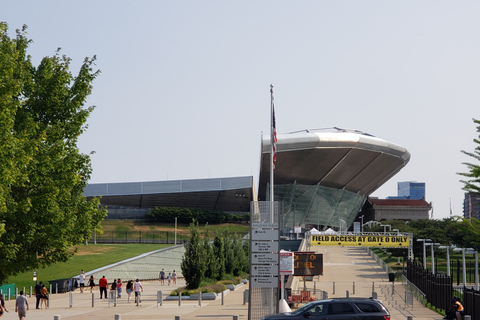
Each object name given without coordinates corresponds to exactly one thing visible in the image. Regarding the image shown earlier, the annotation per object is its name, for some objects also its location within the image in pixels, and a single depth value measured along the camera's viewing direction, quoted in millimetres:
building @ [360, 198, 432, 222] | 163000
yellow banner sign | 75250
